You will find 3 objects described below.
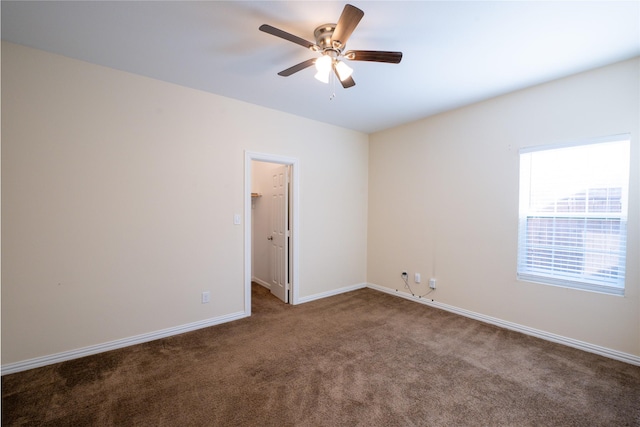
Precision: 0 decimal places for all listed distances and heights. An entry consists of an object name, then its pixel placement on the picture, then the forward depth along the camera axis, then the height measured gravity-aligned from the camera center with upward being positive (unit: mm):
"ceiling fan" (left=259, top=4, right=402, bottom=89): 1699 +1112
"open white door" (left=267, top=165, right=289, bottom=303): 3898 -387
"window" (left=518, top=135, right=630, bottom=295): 2443 -40
